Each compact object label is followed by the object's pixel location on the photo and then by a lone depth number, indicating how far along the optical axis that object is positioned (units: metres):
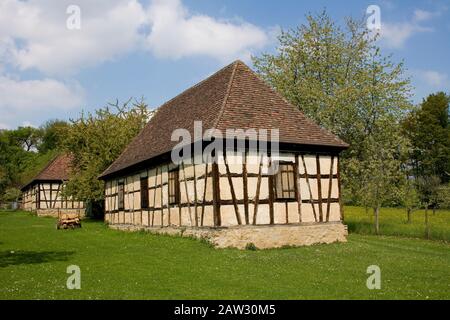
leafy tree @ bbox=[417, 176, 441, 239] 29.32
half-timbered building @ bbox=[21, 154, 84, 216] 42.31
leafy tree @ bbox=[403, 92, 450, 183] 54.31
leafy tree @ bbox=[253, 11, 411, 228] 25.88
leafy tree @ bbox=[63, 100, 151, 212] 32.38
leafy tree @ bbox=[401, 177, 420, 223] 25.45
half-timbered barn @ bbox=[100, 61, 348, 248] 16.14
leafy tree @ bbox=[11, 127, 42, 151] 87.69
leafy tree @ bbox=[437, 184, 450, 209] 23.97
